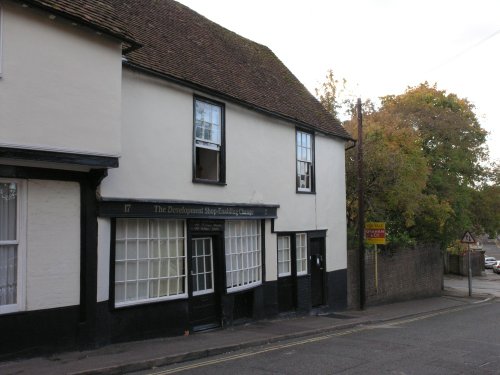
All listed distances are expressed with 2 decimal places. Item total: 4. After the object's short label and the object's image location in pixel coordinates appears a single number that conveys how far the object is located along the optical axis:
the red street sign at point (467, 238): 24.43
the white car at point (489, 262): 53.32
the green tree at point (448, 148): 25.69
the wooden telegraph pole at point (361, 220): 17.03
